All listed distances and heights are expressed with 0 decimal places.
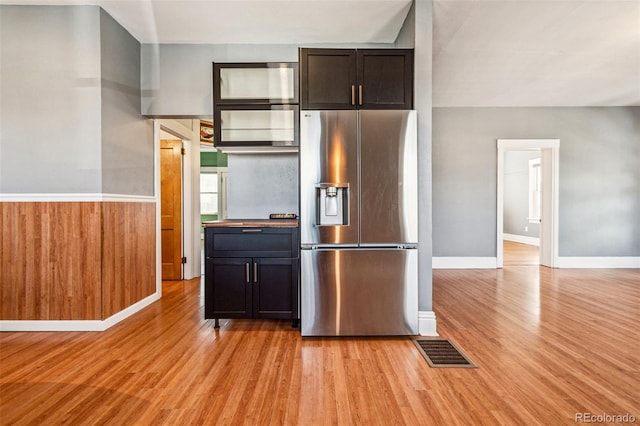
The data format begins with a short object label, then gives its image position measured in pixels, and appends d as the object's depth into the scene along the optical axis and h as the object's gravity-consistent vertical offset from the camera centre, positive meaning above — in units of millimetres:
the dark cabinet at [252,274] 2893 -560
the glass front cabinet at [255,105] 3107 +947
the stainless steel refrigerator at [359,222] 2691 -111
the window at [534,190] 8641 +464
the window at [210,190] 10164 +541
